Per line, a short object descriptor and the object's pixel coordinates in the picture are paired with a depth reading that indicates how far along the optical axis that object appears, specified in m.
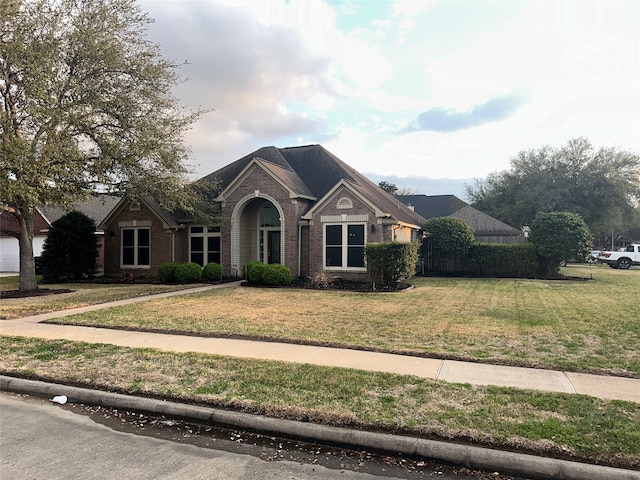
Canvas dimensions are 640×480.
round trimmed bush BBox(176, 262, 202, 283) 19.00
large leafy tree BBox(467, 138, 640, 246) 33.66
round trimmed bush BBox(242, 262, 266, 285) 17.78
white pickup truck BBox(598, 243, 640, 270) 32.16
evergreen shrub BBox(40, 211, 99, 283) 21.17
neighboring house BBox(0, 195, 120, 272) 30.68
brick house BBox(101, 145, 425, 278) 18.61
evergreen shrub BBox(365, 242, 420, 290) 16.34
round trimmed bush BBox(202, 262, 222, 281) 19.78
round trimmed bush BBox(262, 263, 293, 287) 17.62
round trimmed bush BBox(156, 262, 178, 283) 19.11
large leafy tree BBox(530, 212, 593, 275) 21.05
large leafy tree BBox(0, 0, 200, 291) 13.54
